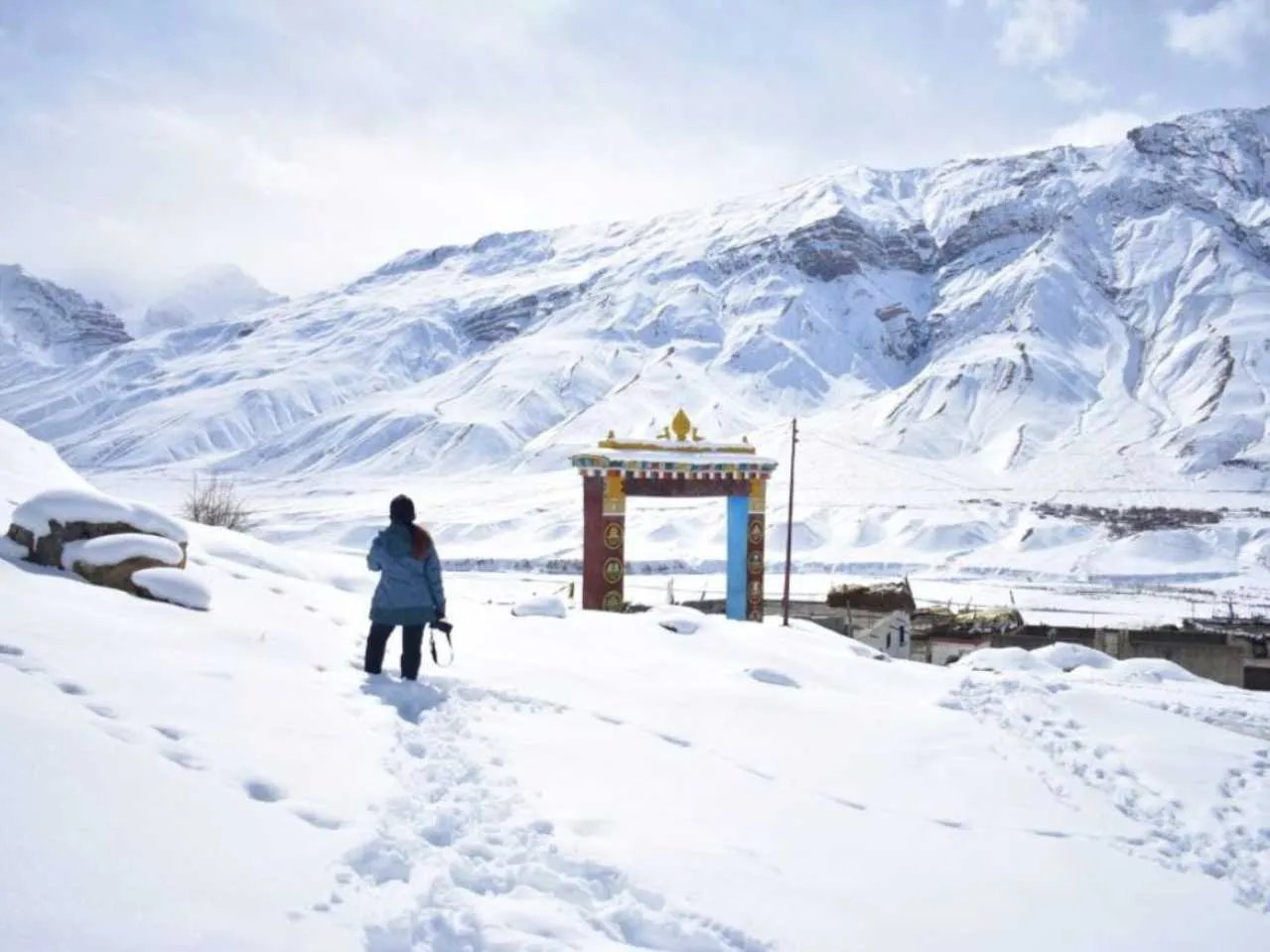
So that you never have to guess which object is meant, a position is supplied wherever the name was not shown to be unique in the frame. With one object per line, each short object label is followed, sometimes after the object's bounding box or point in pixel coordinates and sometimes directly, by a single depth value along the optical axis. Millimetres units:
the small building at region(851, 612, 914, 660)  24516
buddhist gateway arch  20062
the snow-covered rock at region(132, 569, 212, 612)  7629
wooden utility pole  24947
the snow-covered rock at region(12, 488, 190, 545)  8055
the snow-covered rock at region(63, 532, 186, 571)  7766
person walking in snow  7195
